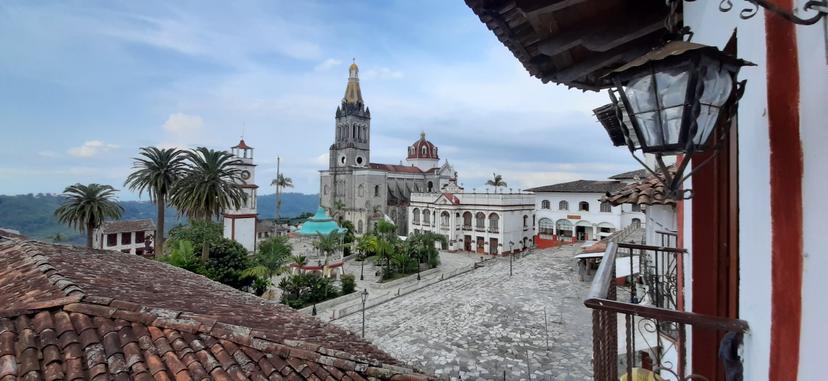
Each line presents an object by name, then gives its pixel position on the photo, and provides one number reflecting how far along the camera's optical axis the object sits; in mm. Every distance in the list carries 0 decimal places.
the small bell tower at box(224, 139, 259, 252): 35688
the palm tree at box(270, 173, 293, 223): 65750
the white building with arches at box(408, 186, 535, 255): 40156
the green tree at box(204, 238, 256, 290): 21844
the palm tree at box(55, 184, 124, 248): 21781
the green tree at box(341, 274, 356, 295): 24355
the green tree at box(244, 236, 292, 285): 21188
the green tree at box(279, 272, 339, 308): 22156
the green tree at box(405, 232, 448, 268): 32156
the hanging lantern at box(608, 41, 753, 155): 1876
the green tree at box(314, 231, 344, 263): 27047
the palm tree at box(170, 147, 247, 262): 23375
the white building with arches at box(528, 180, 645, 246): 38597
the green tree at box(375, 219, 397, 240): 36406
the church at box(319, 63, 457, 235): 54969
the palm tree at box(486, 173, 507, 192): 57438
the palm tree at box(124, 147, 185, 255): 23953
